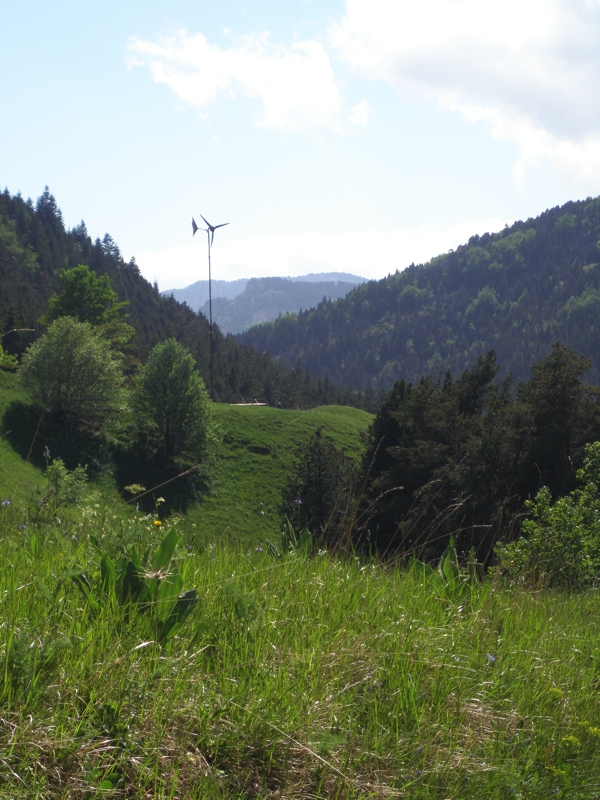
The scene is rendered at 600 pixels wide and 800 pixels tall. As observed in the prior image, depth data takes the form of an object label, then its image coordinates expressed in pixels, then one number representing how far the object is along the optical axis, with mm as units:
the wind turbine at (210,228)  69375
